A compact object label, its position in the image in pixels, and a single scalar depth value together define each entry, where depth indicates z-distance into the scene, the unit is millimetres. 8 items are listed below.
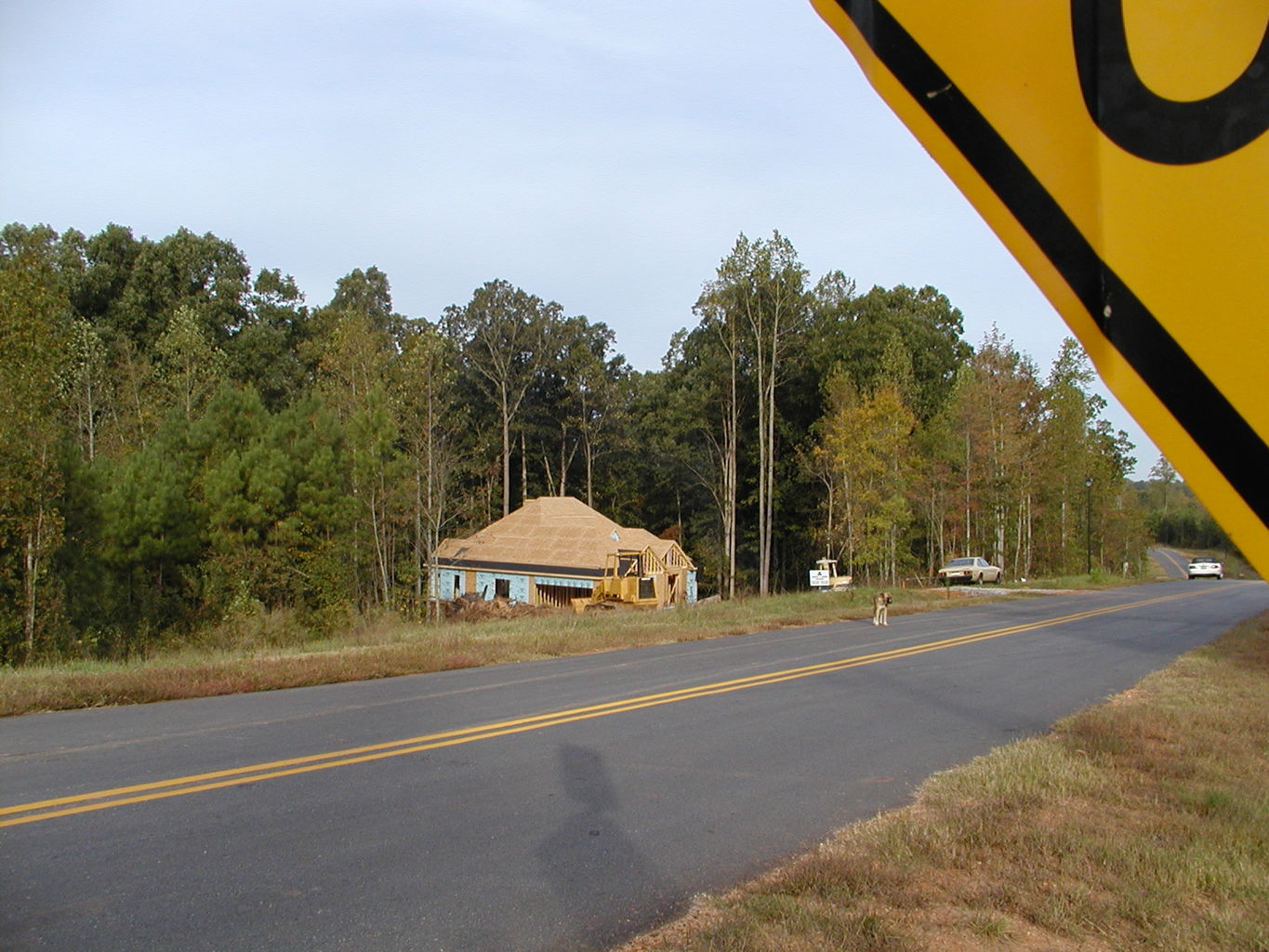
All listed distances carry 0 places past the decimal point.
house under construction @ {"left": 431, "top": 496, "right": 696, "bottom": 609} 40500
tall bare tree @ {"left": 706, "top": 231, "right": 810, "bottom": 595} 44781
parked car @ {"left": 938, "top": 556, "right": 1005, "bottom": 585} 44719
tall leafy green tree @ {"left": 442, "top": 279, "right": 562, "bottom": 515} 58719
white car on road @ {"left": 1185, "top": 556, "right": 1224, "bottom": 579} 54781
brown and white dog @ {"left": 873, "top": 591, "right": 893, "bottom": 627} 23703
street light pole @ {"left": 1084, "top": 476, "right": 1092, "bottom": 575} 51781
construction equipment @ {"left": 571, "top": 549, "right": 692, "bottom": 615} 35562
